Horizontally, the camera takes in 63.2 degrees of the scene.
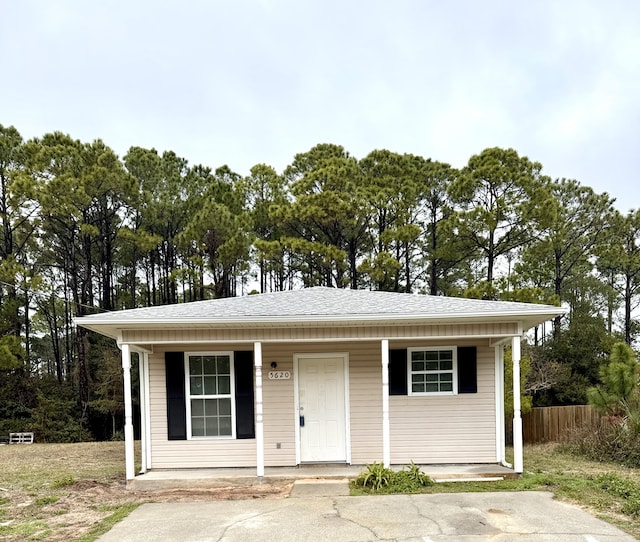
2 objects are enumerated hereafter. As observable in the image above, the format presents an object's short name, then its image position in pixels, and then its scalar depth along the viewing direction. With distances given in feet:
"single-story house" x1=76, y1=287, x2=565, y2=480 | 28.55
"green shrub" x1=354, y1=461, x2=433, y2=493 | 23.49
